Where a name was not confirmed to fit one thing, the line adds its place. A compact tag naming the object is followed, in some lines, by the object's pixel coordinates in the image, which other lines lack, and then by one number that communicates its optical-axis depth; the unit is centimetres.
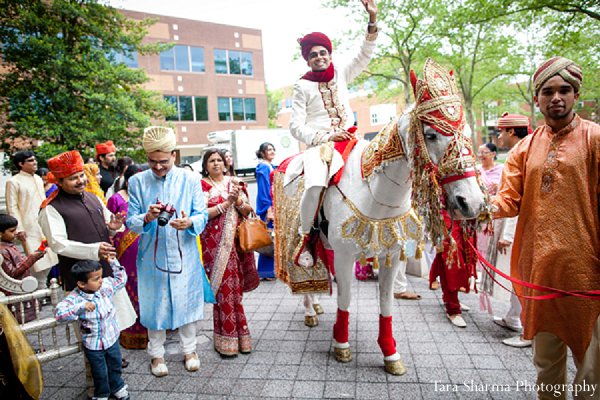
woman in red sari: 361
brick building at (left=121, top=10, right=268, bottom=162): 2688
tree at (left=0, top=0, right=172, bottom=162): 838
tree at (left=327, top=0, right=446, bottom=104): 1485
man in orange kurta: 207
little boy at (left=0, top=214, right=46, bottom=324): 358
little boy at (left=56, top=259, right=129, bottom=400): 261
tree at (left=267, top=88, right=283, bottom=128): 4122
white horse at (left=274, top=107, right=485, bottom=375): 265
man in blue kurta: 318
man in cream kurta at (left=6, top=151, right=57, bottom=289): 535
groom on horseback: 307
